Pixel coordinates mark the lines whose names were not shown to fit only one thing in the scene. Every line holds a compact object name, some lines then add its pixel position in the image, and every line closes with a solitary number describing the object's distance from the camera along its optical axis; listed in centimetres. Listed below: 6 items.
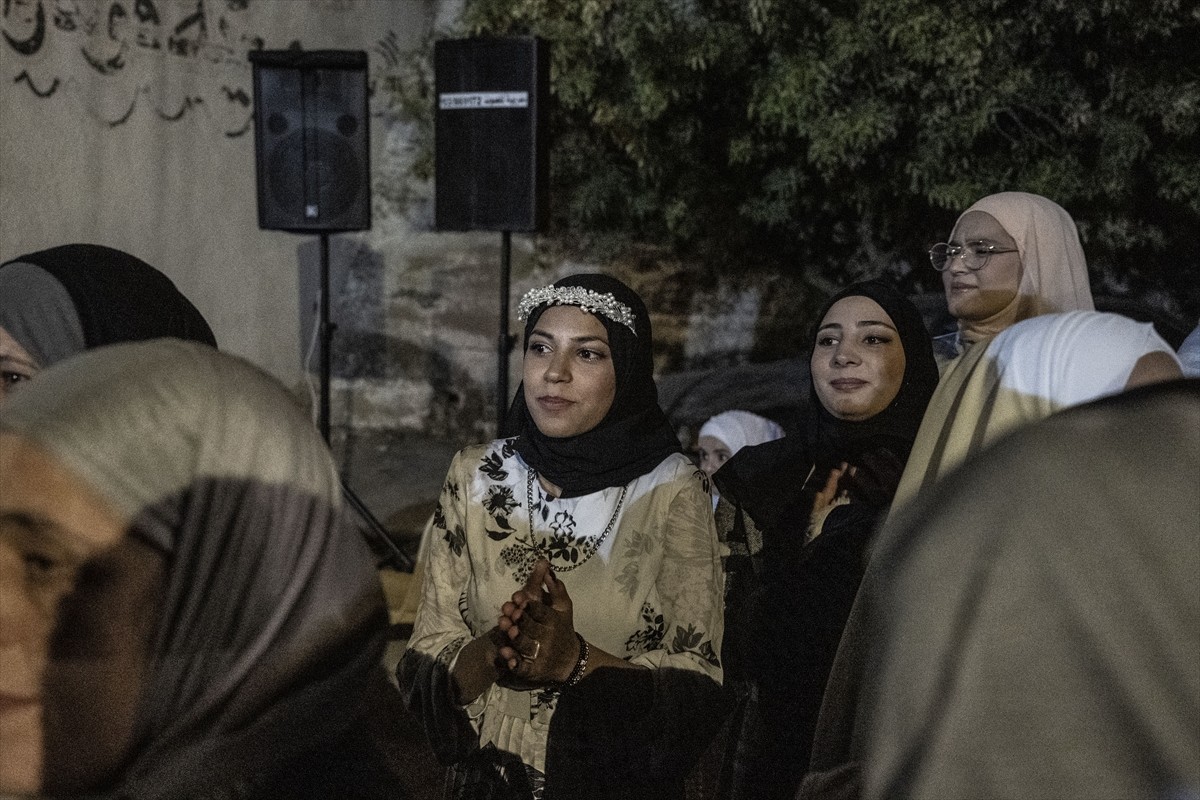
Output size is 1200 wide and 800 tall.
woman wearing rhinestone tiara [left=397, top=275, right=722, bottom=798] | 167
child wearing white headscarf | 398
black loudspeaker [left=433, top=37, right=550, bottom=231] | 450
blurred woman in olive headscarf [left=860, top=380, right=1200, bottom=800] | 83
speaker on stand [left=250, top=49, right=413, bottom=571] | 467
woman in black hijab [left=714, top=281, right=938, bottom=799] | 213
